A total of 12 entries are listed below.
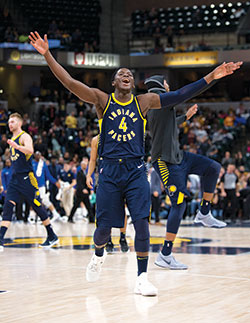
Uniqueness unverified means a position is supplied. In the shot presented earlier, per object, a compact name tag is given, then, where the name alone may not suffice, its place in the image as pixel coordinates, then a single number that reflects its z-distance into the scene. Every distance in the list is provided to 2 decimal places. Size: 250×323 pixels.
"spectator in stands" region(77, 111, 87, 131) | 26.11
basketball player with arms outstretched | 5.53
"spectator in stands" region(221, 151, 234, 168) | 20.14
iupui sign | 29.45
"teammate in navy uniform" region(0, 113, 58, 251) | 9.30
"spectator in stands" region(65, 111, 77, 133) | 25.58
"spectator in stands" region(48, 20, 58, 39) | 29.40
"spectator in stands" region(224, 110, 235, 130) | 25.19
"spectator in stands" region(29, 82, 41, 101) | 29.34
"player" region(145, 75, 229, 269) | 7.22
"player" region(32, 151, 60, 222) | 15.34
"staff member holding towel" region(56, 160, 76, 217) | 17.75
